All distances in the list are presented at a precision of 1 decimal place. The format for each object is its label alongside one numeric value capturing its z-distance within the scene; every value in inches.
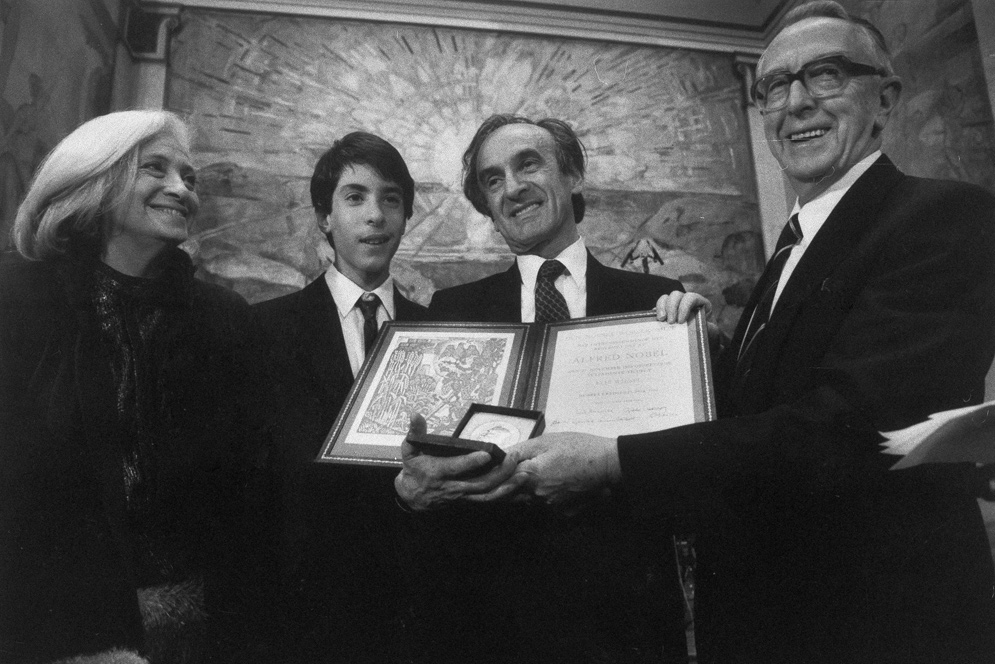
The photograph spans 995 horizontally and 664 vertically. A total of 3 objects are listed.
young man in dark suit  85.1
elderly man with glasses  57.9
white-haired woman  69.0
